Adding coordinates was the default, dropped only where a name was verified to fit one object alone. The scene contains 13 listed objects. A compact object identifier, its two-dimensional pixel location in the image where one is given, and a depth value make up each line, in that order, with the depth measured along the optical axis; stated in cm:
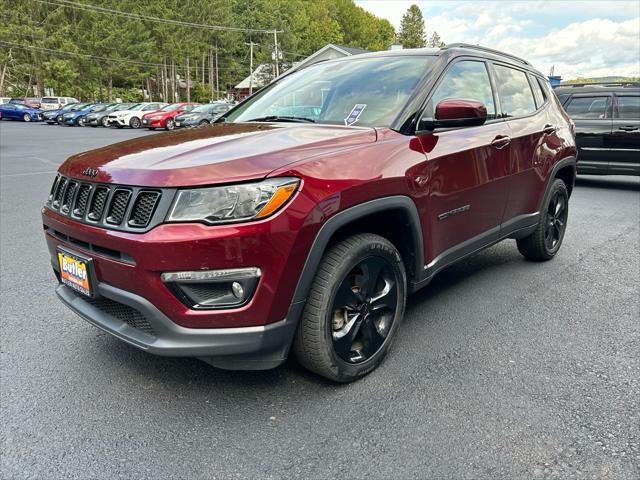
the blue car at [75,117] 3259
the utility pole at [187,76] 6497
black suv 883
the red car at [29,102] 3861
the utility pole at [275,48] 5862
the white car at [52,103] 3950
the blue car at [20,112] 3747
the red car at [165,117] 2853
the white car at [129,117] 3061
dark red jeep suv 208
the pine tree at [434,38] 10529
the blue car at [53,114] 3372
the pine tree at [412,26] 10019
